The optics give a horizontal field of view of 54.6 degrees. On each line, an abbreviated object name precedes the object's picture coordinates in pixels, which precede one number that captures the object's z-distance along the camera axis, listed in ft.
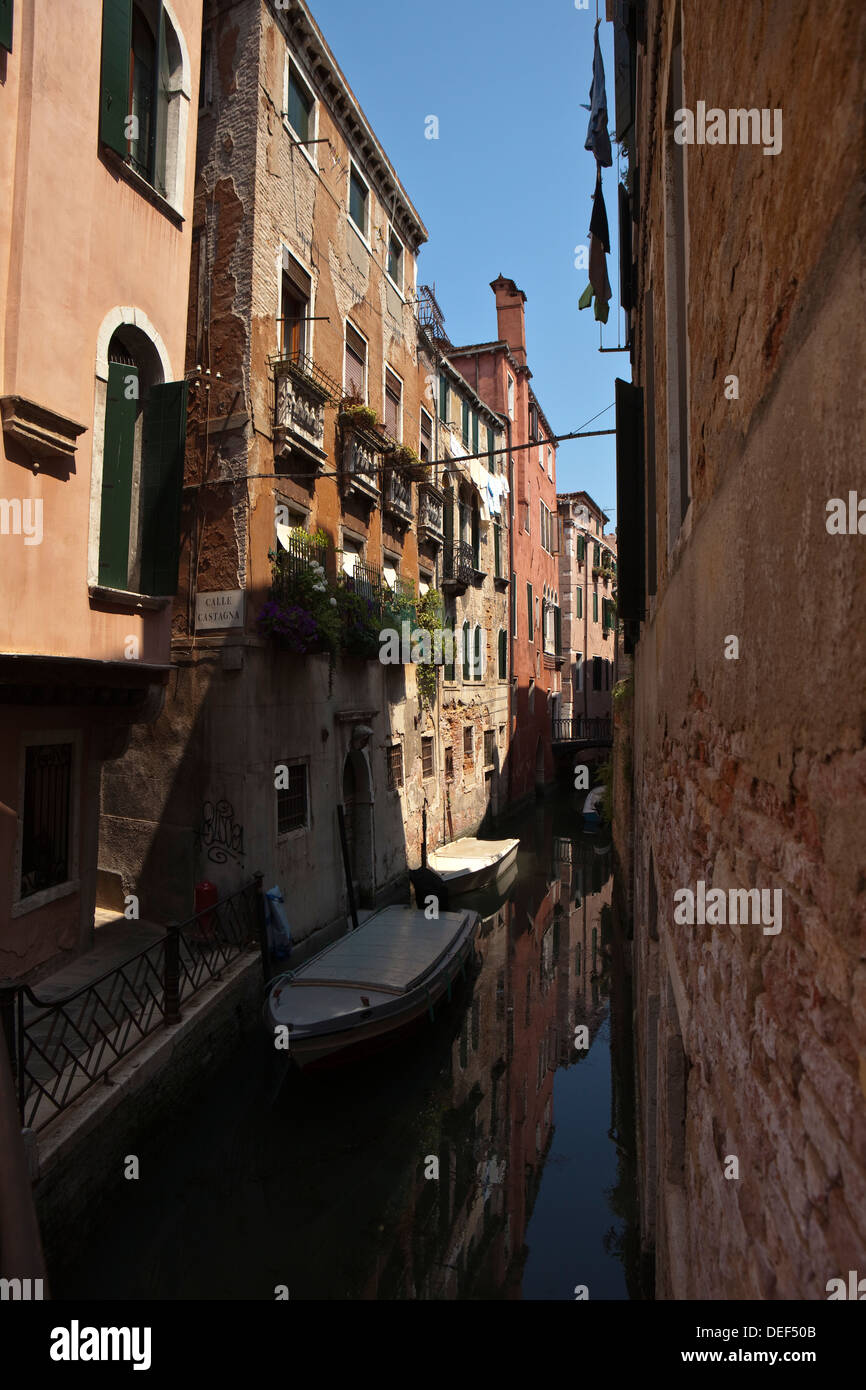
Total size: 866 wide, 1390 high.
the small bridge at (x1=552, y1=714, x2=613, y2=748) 106.01
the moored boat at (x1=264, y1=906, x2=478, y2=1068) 26.43
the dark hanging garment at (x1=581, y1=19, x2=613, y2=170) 27.66
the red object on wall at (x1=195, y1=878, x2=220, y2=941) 31.60
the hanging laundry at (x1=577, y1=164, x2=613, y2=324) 28.25
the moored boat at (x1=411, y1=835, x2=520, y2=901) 50.31
